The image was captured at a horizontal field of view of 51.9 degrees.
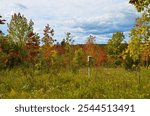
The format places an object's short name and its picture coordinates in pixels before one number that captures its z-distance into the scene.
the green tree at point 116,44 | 24.22
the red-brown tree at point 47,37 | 13.10
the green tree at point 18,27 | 19.71
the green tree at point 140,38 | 4.96
